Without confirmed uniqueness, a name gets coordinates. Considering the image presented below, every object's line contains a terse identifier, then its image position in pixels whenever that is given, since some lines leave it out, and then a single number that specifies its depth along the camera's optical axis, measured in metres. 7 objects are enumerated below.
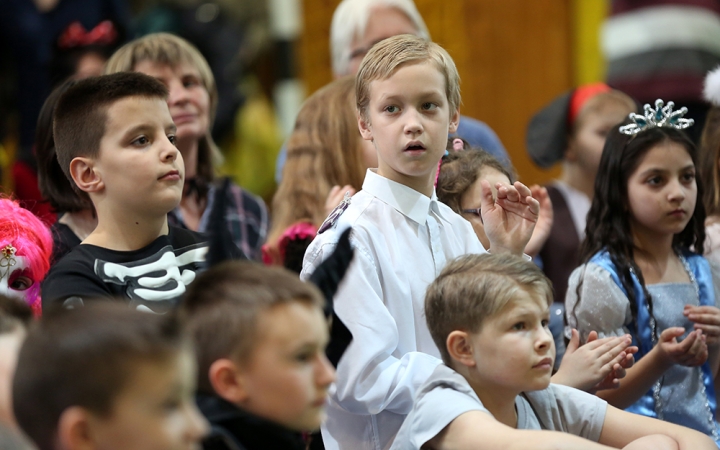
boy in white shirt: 5.45
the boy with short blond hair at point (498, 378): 5.29
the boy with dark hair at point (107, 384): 4.97
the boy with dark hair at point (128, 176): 5.48
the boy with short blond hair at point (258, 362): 5.12
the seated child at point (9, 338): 5.12
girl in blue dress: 5.76
